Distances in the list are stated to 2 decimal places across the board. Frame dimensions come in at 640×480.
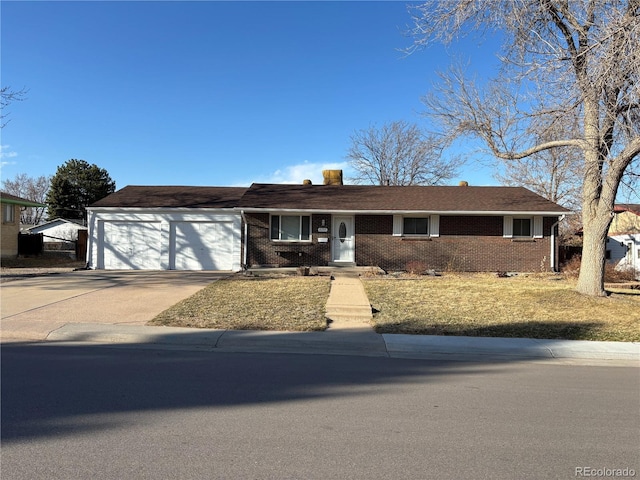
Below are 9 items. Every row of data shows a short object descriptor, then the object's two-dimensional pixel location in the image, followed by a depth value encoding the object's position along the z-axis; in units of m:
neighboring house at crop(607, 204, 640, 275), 25.12
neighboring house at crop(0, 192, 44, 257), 23.84
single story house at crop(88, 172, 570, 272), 18.56
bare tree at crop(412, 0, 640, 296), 9.35
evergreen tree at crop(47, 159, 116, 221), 48.81
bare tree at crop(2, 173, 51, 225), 68.57
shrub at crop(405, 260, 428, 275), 17.23
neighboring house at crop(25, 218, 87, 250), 42.66
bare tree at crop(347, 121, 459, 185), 35.94
